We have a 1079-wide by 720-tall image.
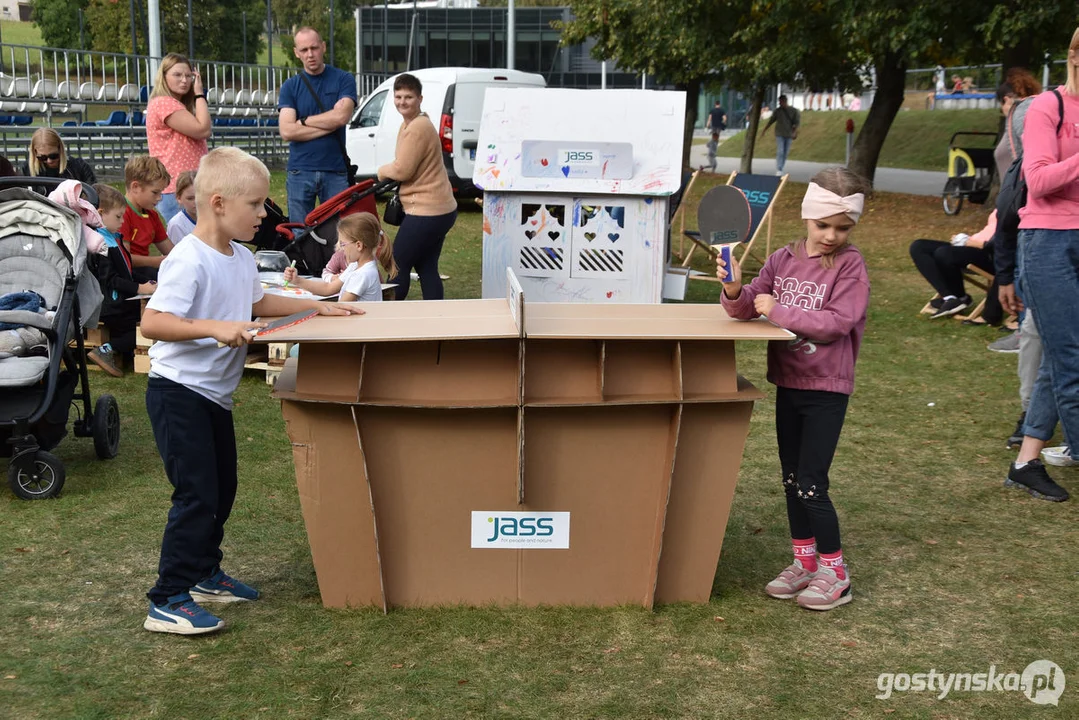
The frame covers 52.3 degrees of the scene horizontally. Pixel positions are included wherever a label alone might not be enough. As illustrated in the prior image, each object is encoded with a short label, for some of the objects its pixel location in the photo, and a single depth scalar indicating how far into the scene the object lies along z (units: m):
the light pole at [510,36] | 35.41
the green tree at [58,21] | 54.31
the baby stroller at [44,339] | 5.13
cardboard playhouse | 8.41
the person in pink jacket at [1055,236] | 4.88
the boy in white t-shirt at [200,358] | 3.52
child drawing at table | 6.43
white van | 18.09
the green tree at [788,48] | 18.38
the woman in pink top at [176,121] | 7.98
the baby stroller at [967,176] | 17.78
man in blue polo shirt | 8.54
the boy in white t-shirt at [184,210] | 7.70
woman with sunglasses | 8.45
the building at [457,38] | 54.31
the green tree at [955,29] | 15.02
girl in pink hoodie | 3.83
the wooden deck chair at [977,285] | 9.80
